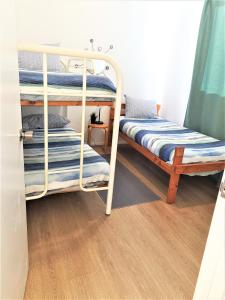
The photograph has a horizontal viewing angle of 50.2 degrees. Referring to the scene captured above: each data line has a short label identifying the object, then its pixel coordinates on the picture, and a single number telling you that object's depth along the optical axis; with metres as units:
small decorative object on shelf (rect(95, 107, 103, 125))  3.46
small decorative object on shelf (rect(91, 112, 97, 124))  3.45
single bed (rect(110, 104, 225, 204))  2.17
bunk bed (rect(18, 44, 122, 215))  1.49
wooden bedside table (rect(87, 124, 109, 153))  3.34
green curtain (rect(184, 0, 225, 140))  2.70
